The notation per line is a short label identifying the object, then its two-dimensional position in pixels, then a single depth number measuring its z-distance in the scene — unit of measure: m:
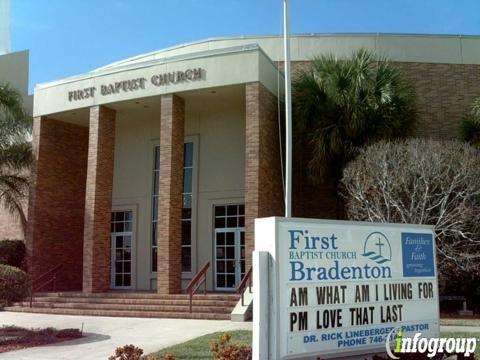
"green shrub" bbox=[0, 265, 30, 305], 12.75
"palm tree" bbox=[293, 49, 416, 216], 19.22
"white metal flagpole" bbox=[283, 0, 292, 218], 14.92
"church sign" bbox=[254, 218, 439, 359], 6.98
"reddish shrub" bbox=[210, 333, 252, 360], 6.52
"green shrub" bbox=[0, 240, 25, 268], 21.33
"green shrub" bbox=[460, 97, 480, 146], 19.14
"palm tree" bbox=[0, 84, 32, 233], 21.88
